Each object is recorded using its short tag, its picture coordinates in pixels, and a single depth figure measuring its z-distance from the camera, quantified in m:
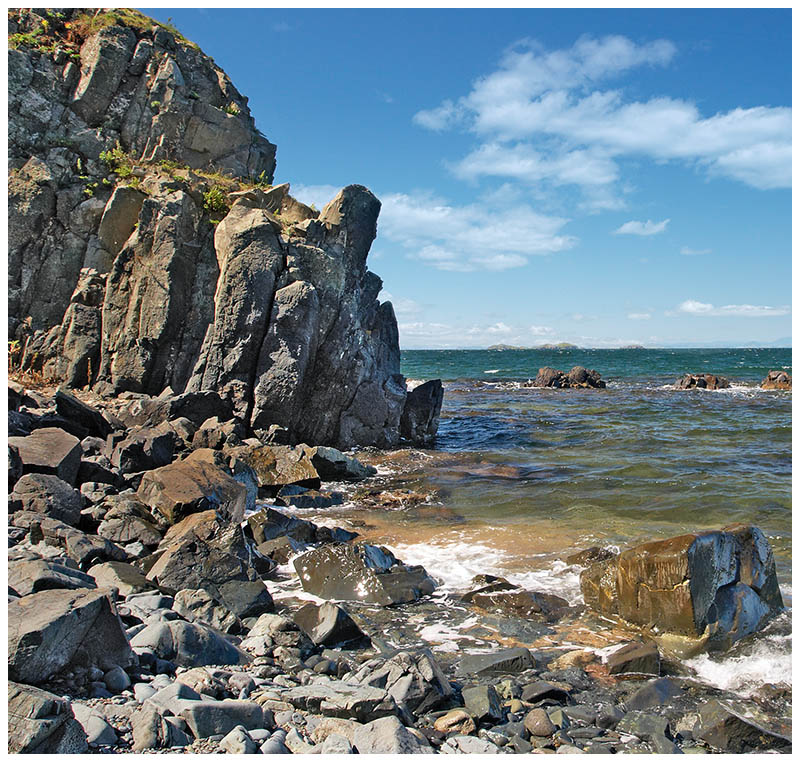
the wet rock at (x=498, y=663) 7.03
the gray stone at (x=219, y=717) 4.63
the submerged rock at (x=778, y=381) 52.06
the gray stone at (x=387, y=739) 4.88
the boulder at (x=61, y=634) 4.69
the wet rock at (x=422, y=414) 25.80
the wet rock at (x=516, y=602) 8.99
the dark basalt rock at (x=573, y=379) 57.59
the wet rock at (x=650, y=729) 5.60
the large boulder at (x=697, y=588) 8.02
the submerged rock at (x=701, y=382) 54.47
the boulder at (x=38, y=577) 6.15
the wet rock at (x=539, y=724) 5.64
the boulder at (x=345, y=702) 5.45
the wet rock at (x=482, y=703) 5.83
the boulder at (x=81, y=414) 16.14
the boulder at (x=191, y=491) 11.31
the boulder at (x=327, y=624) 7.48
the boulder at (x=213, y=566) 8.52
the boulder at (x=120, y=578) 8.19
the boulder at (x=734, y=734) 5.68
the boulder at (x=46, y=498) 10.22
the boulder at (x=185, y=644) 6.24
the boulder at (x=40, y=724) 3.90
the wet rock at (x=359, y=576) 9.41
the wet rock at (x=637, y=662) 7.14
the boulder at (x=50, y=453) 11.55
